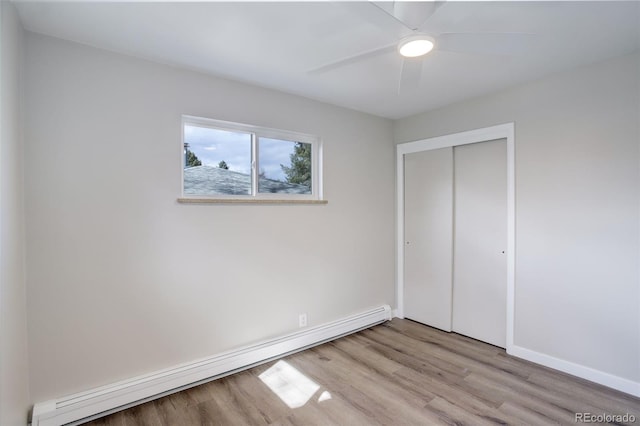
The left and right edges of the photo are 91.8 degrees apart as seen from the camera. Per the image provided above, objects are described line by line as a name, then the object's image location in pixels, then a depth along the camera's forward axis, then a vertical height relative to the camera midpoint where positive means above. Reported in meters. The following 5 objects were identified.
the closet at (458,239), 3.00 -0.34
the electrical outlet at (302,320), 3.01 -1.10
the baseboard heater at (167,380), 1.87 -1.22
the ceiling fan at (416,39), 1.43 +0.91
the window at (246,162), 2.52 +0.42
